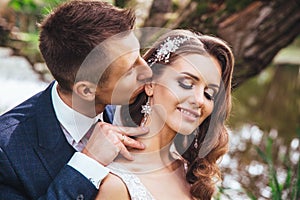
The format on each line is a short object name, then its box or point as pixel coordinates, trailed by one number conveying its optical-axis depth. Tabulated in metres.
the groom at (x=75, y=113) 1.45
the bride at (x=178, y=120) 1.50
